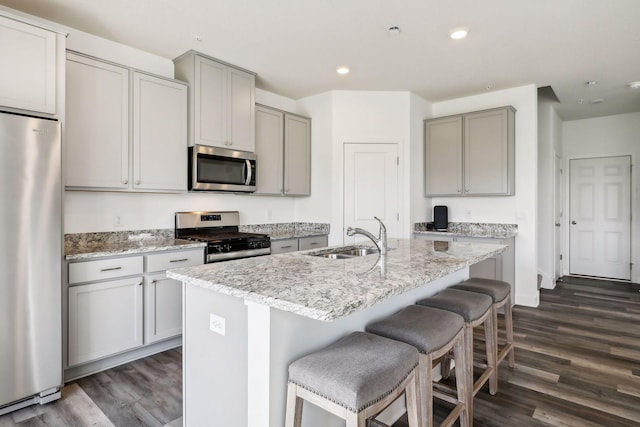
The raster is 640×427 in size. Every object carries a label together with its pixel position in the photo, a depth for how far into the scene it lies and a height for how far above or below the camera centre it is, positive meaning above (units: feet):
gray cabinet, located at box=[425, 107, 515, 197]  13.97 +2.40
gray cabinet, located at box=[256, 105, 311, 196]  13.52 +2.41
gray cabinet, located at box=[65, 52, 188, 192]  8.89 +2.29
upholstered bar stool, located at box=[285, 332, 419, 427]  3.74 -1.87
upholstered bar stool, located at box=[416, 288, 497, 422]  6.45 -1.93
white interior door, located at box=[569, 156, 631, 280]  18.29 -0.28
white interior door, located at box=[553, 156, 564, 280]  18.33 -0.17
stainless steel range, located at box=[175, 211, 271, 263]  10.59 -0.78
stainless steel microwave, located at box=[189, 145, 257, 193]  10.98 +1.40
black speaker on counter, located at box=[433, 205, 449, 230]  15.79 -0.27
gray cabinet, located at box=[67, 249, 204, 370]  8.06 -2.27
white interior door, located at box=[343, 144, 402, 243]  14.78 +1.09
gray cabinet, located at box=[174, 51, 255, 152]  11.00 +3.62
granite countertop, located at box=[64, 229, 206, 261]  8.40 -0.88
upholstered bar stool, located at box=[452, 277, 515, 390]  7.87 -1.87
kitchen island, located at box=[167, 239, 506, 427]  4.20 -1.45
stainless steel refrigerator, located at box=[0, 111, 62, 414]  6.70 -0.95
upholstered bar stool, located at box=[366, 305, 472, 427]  5.10 -1.91
